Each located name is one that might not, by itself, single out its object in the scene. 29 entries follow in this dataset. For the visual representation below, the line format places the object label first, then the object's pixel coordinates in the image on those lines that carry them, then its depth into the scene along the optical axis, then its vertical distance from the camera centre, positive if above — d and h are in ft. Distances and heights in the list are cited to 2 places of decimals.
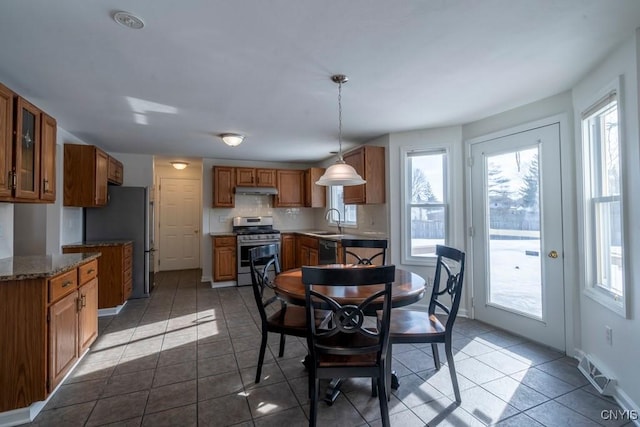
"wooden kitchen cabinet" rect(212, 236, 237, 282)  17.16 -2.34
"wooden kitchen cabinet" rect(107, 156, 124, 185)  14.43 +2.41
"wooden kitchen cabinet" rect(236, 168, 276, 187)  18.57 +2.56
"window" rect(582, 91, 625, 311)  7.05 +0.30
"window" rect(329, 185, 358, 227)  17.08 +0.40
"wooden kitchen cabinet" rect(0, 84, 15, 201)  6.84 +1.81
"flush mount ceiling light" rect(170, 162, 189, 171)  20.48 +3.72
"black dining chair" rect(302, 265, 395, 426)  5.22 -2.41
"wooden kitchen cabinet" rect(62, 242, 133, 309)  12.46 -2.29
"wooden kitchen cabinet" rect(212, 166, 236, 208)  18.07 +1.94
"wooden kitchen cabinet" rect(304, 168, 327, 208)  19.45 +1.71
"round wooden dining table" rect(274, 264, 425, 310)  6.08 -1.61
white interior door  21.99 -0.42
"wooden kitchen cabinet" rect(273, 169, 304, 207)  19.74 +1.97
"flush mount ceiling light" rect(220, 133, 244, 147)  13.21 +3.54
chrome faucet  17.93 +0.10
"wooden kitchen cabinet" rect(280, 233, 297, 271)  19.10 -2.18
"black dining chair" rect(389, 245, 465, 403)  6.47 -2.52
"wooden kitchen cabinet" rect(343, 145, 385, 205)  13.34 +1.97
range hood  18.16 +1.69
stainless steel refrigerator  14.17 -0.25
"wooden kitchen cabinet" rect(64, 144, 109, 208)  12.20 +1.81
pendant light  8.30 +1.16
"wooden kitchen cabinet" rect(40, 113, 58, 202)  8.47 +1.76
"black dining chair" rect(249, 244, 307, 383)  7.00 -2.55
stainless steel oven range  17.46 -1.17
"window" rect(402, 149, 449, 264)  12.51 +0.54
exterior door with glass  9.16 -0.63
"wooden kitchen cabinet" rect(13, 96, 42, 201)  7.35 +1.78
